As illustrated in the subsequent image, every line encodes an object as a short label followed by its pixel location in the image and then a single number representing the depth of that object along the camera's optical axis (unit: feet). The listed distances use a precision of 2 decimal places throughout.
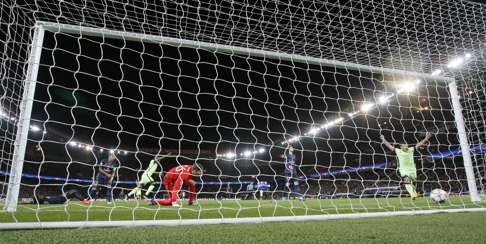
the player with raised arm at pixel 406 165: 22.74
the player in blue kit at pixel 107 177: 26.32
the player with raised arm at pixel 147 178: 26.49
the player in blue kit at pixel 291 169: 30.40
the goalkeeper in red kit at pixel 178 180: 20.79
